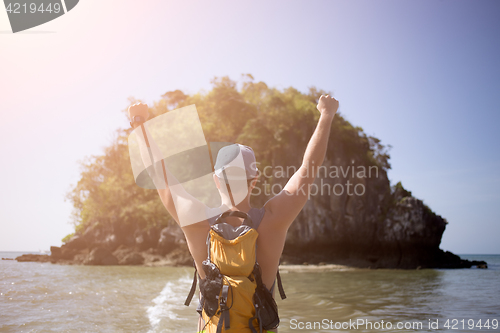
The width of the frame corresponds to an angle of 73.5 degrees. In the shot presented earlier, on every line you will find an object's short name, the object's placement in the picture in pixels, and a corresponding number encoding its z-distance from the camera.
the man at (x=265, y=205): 1.51
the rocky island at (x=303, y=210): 23.42
